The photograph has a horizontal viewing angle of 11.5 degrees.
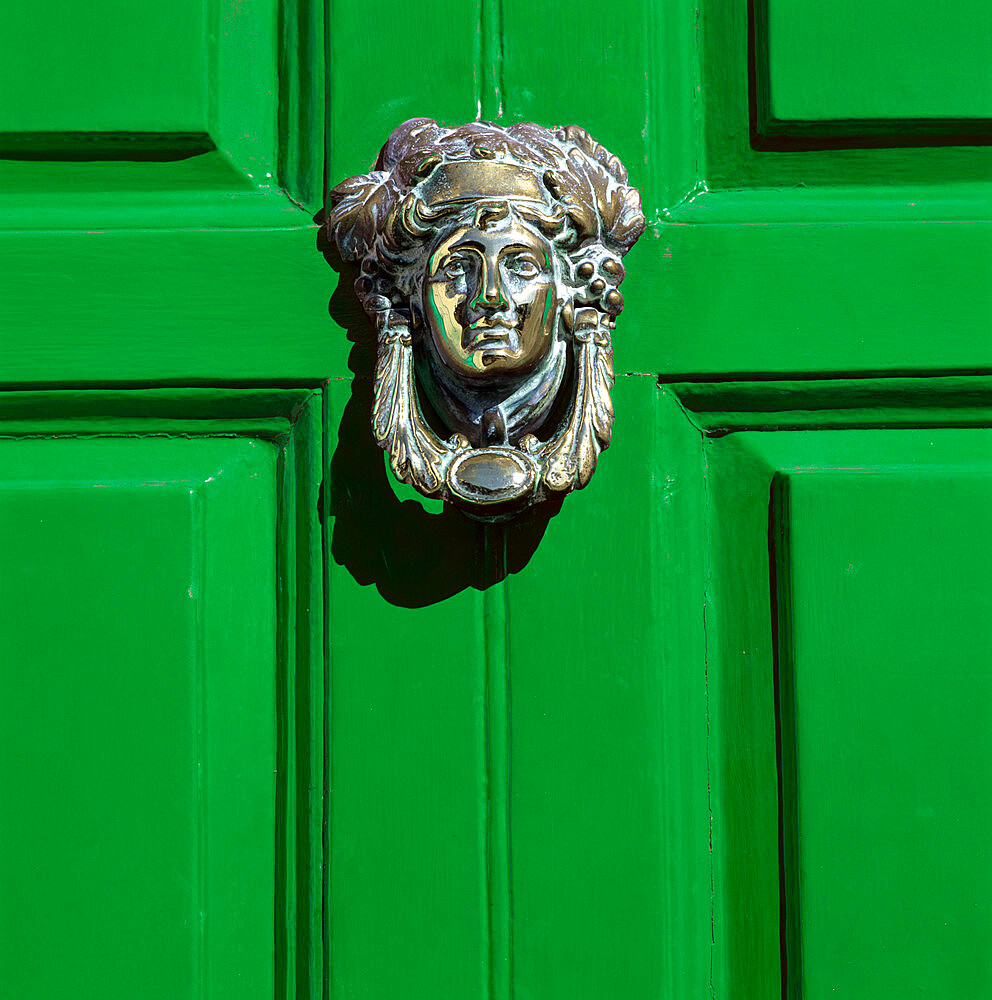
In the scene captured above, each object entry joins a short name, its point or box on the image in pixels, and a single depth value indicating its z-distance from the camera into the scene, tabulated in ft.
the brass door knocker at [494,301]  6.28
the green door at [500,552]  6.42
